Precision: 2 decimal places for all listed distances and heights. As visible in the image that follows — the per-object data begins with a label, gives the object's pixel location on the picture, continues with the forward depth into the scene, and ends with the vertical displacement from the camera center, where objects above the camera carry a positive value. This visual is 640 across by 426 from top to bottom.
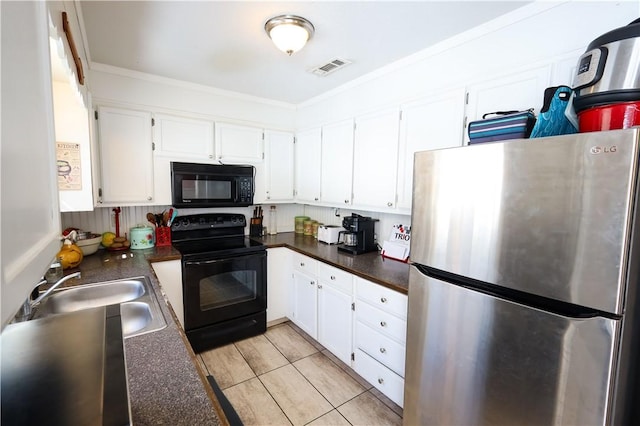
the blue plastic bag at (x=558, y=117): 1.18 +0.35
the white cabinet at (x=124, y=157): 2.35 +0.29
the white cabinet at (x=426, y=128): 1.82 +0.47
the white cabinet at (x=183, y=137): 2.57 +0.51
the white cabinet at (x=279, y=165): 3.18 +0.33
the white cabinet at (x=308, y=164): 3.02 +0.33
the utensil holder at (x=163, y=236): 2.68 -0.42
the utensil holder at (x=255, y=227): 3.25 -0.38
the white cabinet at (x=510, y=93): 1.48 +0.59
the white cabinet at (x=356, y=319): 1.86 -0.96
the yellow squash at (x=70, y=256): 1.90 -0.45
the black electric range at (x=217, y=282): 2.43 -0.80
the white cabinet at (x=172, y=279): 2.31 -0.72
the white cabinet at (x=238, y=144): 2.86 +0.51
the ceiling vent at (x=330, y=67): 2.18 +1.03
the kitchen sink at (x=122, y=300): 1.35 -0.59
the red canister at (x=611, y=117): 0.99 +0.31
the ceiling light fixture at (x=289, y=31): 1.62 +0.95
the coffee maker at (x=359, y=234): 2.52 -0.35
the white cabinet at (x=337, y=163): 2.62 +0.31
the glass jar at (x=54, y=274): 1.65 -0.50
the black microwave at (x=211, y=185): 2.60 +0.07
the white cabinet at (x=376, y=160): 2.23 +0.30
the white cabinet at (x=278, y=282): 2.91 -0.91
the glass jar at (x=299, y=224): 3.50 -0.36
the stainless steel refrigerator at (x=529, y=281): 0.91 -0.31
